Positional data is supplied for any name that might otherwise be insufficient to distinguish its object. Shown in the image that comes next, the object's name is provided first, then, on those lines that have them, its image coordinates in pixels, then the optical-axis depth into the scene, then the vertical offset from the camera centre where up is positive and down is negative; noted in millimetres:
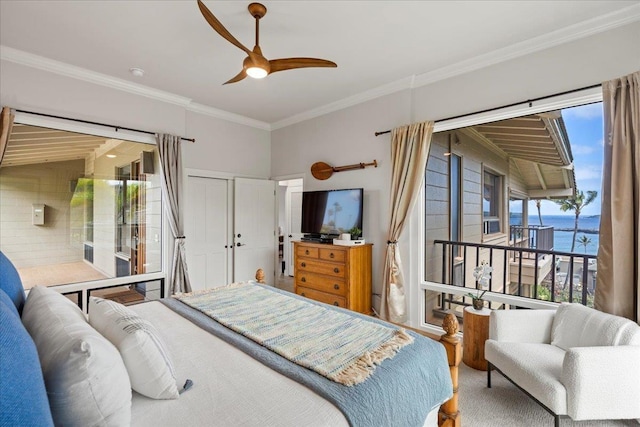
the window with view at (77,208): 3217 +20
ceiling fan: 2250 +1137
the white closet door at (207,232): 4512 -320
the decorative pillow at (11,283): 1411 -357
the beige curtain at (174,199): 4062 +148
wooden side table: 2725 -1093
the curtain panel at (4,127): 2967 +786
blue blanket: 1175 -724
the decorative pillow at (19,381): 598 -364
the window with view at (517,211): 2812 +25
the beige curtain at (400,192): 3494 +234
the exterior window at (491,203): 3830 +129
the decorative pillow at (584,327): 1950 -769
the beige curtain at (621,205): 2273 +71
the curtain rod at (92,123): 3209 +996
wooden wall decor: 4215 +609
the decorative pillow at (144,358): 1168 -573
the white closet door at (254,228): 4945 -292
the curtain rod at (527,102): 2590 +1039
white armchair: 1765 -956
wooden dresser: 3666 -780
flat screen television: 4031 +5
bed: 694 -702
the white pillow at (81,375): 860 -489
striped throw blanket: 1395 -678
